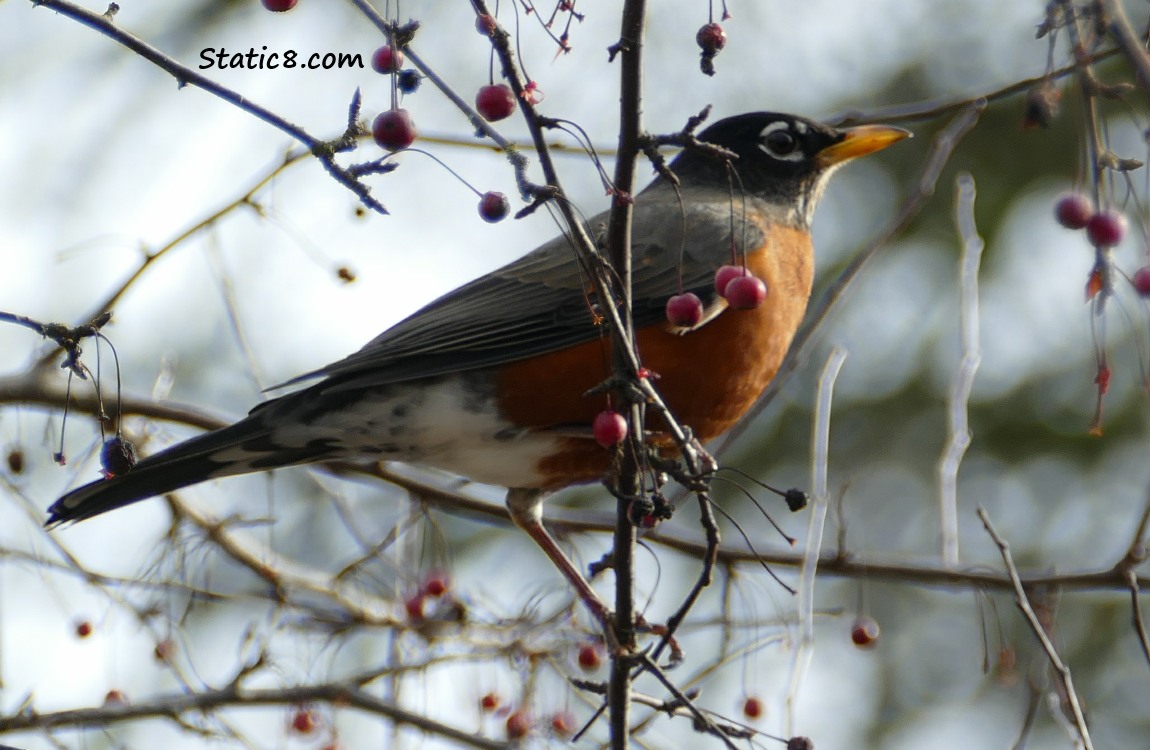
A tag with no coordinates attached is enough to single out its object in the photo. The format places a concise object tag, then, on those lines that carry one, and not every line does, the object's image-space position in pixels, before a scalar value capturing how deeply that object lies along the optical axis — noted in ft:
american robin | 22.70
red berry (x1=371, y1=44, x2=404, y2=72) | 13.62
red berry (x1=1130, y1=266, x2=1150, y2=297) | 13.55
